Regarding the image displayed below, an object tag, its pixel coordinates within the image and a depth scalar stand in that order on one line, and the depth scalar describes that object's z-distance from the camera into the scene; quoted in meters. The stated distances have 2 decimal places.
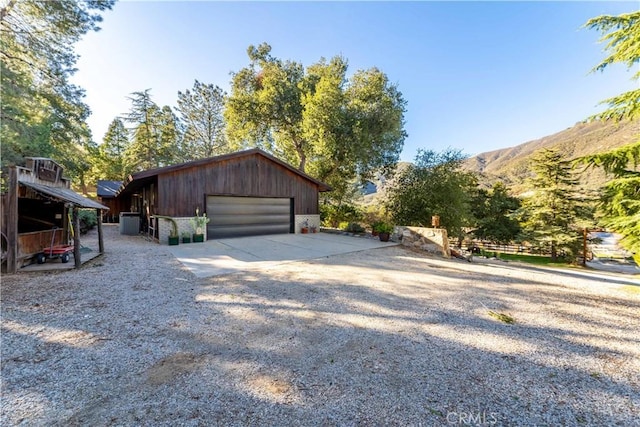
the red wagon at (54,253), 5.77
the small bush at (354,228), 12.38
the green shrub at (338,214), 16.23
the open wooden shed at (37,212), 4.83
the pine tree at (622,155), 4.51
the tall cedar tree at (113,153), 27.03
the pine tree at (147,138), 25.34
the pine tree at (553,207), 13.59
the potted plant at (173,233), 8.89
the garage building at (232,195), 9.43
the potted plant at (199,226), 9.60
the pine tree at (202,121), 25.19
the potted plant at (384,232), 10.40
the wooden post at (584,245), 12.58
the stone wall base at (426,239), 8.32
